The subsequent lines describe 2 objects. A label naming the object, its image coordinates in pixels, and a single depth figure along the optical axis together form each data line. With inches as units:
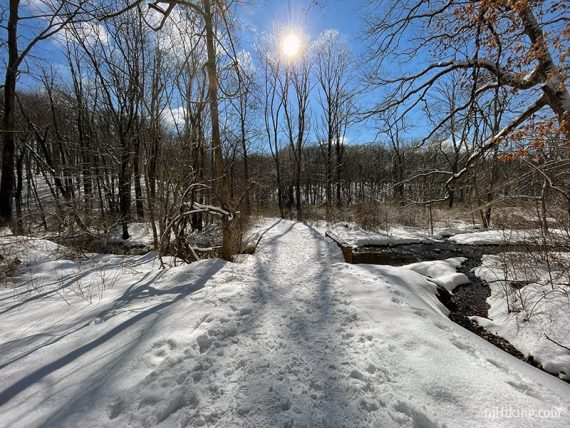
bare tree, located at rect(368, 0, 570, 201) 112.8
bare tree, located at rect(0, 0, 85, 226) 276.8
